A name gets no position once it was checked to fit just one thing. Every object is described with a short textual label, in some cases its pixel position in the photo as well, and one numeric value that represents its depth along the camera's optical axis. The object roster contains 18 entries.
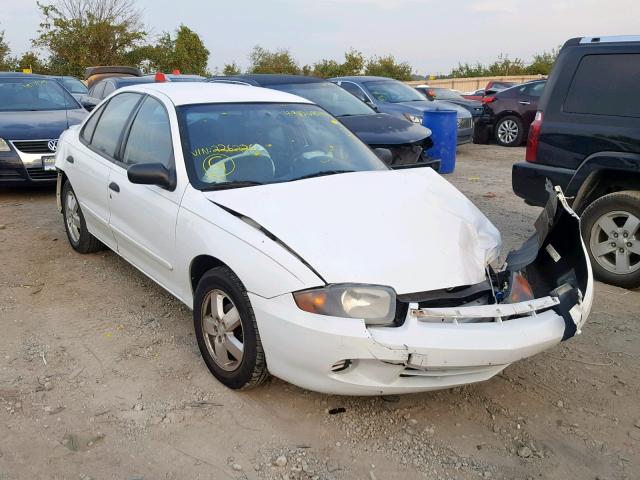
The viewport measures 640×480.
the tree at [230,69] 42.03
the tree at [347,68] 39.31
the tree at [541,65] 37.56
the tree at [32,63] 33.25
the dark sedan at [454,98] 13.85
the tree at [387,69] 40.59
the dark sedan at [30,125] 7.28
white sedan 2.63
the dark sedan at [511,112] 12.84
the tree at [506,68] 40.28
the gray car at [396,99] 10.69
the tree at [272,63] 40.66
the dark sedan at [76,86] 13.30
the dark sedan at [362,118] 7.95
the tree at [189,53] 35.84
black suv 4.55
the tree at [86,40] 32.28
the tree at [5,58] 32.28
